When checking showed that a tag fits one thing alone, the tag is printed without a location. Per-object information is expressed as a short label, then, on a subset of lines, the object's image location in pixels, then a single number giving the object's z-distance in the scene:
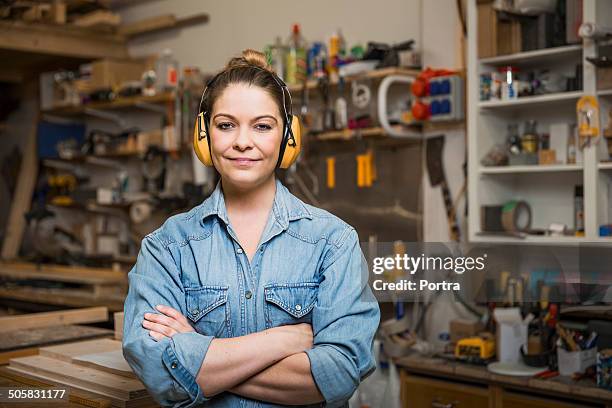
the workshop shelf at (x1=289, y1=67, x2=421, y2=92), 3.96
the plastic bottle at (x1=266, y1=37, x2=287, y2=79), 4.53
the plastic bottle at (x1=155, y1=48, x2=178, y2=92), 5.38
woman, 1.60
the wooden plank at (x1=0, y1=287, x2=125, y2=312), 4.68
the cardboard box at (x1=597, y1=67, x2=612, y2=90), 3.15
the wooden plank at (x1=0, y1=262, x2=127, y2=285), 5.02
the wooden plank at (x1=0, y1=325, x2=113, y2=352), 2.57
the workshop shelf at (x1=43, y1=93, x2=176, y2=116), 5.26
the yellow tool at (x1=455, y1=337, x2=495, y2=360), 3.50
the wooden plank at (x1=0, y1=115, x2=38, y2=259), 6.36
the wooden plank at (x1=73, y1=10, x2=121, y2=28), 5.72
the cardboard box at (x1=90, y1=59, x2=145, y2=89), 5.70
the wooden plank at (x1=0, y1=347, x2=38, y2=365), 2.45
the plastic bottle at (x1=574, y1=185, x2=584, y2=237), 3.39
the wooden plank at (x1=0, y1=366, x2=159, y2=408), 1.90
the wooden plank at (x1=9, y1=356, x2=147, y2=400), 1.93
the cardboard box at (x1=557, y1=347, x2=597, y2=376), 3.18
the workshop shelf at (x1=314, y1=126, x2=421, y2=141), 4.03
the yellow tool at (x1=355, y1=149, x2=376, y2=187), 4.23
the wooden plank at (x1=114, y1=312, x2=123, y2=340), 2.54
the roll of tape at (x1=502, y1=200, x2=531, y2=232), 3.54
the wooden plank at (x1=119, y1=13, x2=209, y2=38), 5.52
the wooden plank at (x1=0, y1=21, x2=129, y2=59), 5.48
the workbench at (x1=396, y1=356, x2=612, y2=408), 3.04
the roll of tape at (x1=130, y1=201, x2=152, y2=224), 5.41
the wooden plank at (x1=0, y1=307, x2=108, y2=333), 2.85
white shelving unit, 3.27
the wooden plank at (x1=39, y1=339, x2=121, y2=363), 2.27
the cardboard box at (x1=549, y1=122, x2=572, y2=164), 3.48
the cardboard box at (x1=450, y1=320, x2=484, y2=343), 3.73
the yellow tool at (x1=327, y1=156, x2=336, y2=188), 4.40
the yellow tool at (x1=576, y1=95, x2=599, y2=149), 3.20
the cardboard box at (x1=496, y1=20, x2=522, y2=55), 3.52
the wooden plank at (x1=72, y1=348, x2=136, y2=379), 2.04
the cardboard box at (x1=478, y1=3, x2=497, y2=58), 3.53
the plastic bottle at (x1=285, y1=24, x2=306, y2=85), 4.43
